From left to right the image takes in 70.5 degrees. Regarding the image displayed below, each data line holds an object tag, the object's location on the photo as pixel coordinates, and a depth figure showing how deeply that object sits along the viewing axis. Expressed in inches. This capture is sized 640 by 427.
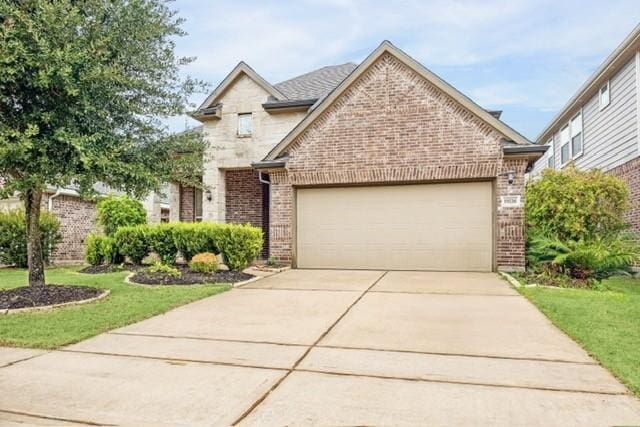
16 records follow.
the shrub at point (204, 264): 391.5
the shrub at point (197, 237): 420.8
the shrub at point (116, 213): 520.1
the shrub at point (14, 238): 547.2
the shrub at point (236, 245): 411.2
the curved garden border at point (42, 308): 238.1
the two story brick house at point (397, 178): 426.9
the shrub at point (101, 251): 483.5
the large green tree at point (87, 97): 237.0
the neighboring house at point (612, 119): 478.9
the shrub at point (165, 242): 443.8
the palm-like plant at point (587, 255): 355.9
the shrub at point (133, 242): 464.4
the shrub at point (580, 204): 372.5
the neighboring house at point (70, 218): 635.5
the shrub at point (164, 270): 379.9
